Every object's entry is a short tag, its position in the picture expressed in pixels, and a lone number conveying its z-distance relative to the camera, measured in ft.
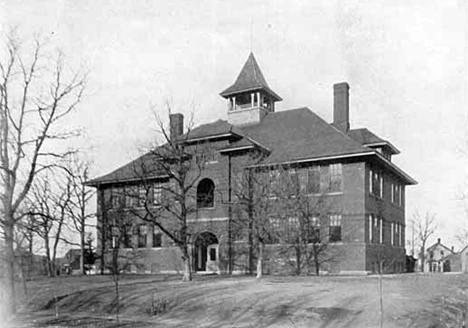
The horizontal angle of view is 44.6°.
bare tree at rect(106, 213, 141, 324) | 134.07
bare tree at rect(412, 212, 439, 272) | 250.59
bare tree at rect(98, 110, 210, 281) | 97.00
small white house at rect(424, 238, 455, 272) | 244.63
